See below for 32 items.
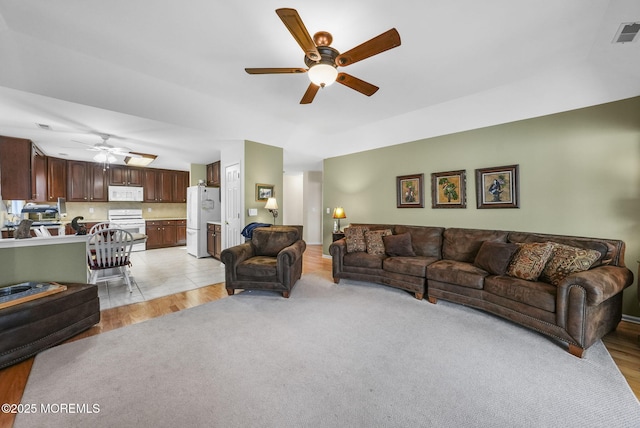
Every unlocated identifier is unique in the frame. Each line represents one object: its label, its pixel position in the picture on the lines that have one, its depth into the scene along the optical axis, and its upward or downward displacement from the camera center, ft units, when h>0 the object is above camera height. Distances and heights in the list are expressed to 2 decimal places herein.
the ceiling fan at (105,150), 14.60 +4.08
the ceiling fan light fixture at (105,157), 14.87 +3.66
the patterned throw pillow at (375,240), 12.71 -1.54
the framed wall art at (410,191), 14.11 +1.31
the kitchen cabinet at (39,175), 15.16 +2.87
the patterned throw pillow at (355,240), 13.00 -1.53
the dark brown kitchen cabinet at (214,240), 17.94 -2.07
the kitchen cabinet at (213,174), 20.56 +3.53
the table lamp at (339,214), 16.75 -0.10
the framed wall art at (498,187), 10.98 +1.18
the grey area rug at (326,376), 4.69 -3.99
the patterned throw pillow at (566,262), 7.64 -1.70
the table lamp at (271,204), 15.45 +0.60
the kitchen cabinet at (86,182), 20.20 +2.86
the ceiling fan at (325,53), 5.39 +4.17
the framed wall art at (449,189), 12.53 +1.23
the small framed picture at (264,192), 15.79 +1.47
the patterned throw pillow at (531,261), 8.25 -1.78
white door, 15.44 +0.51
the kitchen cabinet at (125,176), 21.84 +3.65
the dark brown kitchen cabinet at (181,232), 24.30 -1.88
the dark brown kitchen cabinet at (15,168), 12.89 +2.71
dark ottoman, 6.12 -3.07
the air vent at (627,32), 6.55 +5.14
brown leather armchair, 10.59 -2.59
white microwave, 21.79 +1.97
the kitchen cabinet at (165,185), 23.59 +3.00
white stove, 21.24 -0.60
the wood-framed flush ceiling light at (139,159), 17.96 +4.59
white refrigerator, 19.10 +0.05
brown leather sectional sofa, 6.79 -2.32
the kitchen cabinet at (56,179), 18.94 +2.97
